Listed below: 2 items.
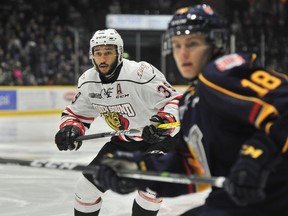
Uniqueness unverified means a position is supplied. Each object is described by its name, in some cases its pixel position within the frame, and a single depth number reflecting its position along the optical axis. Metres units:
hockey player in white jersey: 8.88
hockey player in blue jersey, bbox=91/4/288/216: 6.46
